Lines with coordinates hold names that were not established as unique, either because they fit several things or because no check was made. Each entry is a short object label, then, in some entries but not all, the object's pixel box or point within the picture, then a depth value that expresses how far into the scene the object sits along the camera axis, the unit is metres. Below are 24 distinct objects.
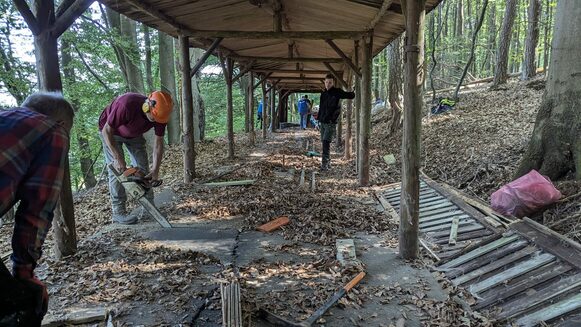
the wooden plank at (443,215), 5.52
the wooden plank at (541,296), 3.02
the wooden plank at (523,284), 3.22
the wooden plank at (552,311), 2.84
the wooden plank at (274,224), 5.28
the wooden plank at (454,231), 4.63
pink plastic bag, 4.73
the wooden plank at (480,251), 4.04
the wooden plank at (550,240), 3.38
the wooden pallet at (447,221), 4.58
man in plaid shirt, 1.66
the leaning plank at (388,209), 6.02
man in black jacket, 9.71
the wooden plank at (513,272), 3.45
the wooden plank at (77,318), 2.79
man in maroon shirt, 4.95
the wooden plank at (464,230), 4.82
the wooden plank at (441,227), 5.10
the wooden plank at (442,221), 5.28
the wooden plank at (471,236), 4.62
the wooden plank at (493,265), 3.67
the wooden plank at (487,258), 3.84
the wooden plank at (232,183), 7.78
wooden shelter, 3.81
